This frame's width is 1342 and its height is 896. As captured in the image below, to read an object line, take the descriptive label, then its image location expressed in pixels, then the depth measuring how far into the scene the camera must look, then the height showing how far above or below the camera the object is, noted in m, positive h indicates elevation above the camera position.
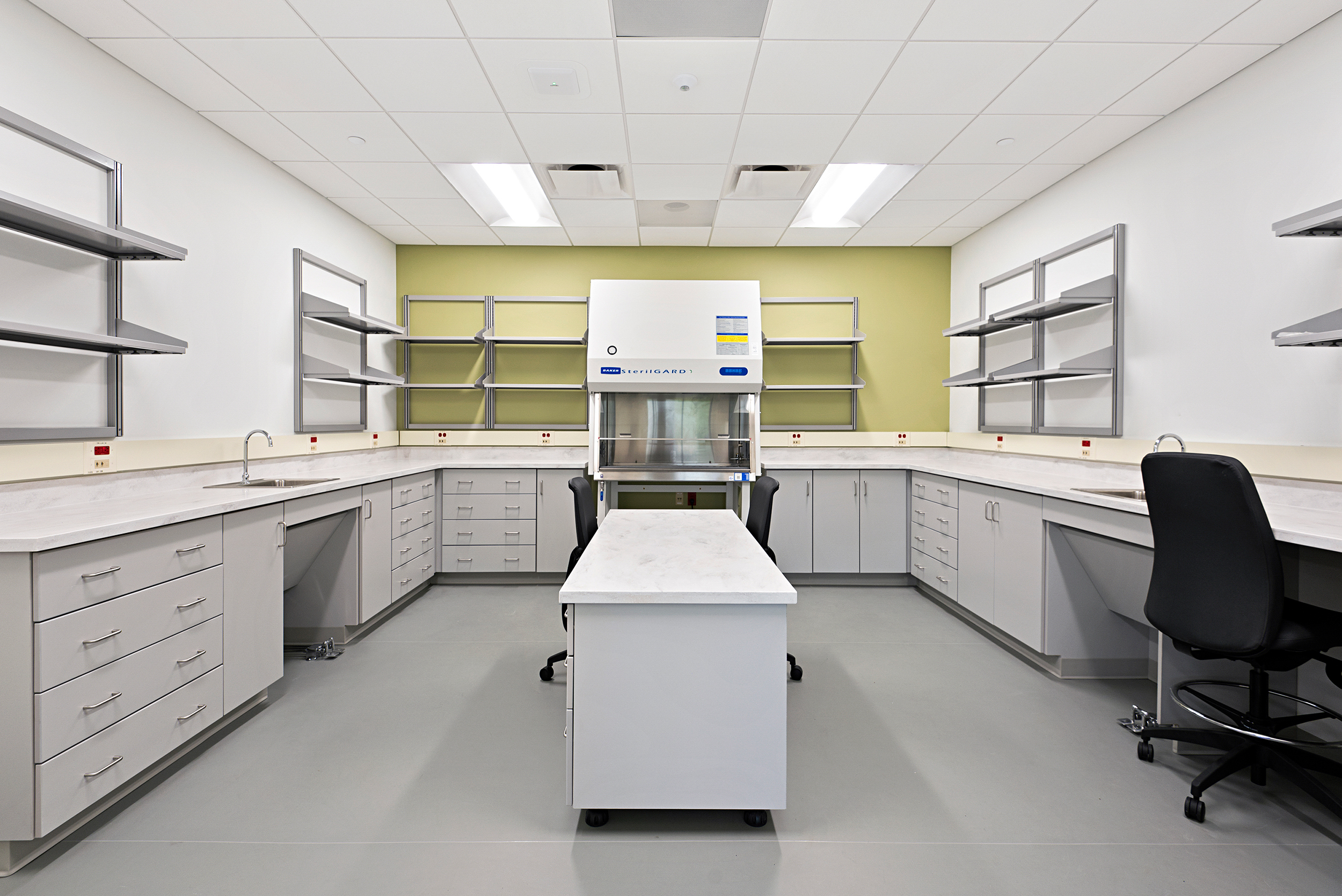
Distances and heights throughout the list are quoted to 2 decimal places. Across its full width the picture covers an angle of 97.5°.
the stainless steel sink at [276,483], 3.04 -0.25
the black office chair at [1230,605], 1.69 -0.51
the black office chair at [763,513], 2.79 -0.36
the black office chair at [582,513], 2.61 -0.34
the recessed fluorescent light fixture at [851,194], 3.79 +1.71
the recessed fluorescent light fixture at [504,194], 3.86 +1.73
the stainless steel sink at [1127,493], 2.77 -0.26
